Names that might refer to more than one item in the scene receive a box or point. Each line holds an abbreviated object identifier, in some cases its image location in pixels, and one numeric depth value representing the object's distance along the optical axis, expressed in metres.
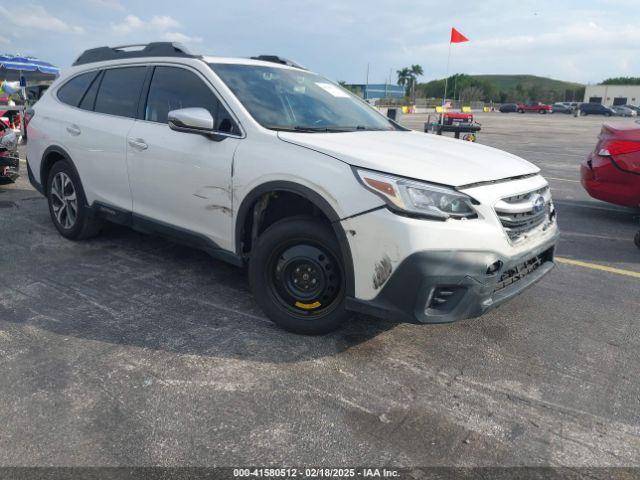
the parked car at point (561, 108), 68.64
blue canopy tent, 19.63
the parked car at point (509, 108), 71.38
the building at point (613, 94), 99.31
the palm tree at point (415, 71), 109.31
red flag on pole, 16.88
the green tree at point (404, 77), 110.94
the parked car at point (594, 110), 61.16
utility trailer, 13.67
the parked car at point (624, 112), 60.28
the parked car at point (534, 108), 69.91
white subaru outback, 2.73
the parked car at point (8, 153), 7.29
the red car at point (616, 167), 6.19
